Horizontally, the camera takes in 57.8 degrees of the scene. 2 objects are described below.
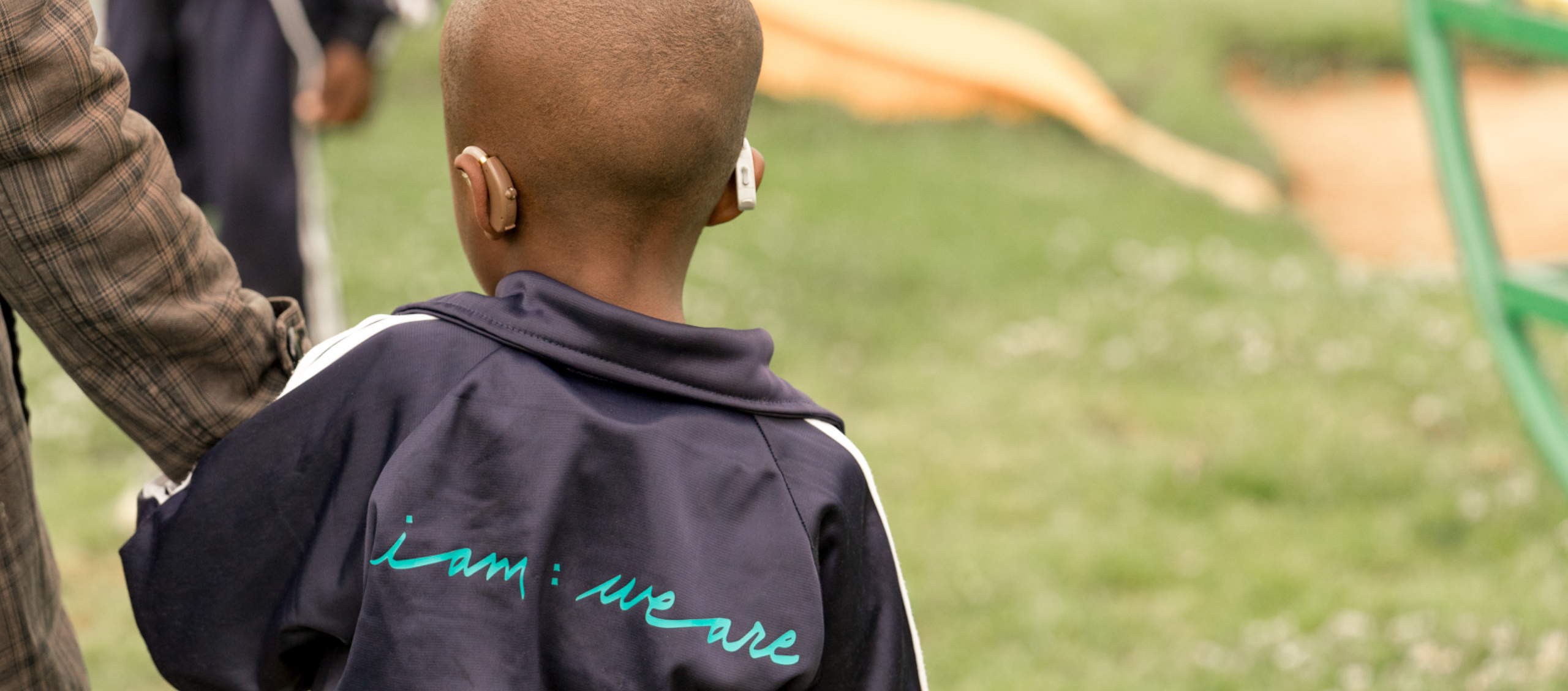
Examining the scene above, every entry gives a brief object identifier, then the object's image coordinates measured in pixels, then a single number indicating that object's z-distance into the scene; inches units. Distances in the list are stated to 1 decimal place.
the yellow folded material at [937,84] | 340.8
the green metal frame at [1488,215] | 108.7
